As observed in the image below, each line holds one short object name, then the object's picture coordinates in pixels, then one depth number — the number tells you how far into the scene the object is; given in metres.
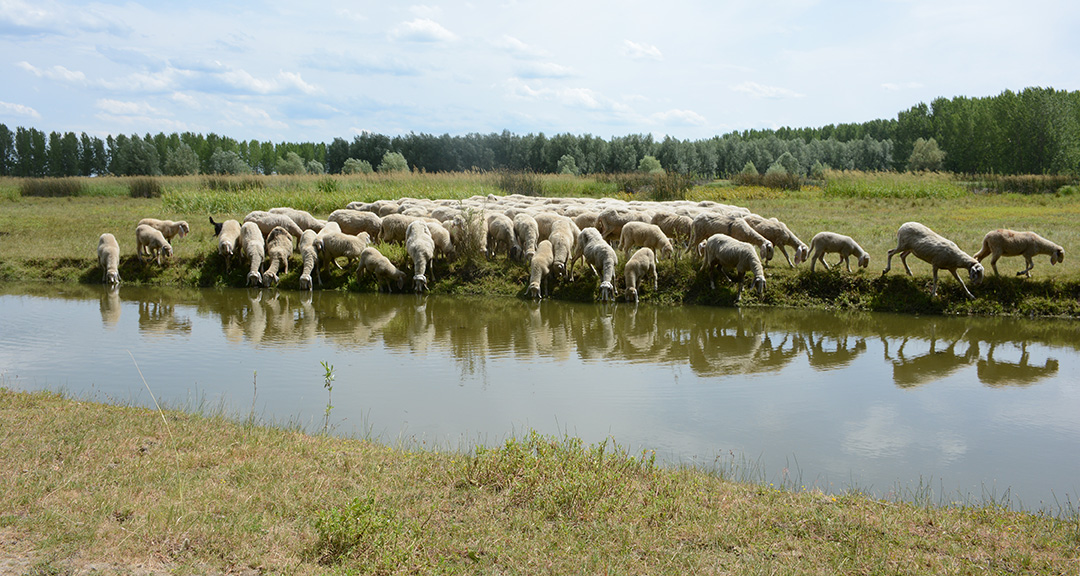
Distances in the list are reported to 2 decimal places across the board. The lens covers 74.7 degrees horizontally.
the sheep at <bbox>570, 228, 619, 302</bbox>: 16.14
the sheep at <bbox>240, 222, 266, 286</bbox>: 18.05
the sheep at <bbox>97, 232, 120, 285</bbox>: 18.61
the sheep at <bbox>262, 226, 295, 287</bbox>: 18.08
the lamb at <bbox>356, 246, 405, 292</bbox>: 17.44
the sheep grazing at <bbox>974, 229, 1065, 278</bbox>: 14.96
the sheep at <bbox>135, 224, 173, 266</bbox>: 19.19
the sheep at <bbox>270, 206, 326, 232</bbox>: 20.50
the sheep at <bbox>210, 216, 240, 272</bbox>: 18.69
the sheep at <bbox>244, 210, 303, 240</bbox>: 19.91
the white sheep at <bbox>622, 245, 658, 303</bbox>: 16.02
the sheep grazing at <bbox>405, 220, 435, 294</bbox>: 17.33
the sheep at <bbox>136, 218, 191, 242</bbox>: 20.73
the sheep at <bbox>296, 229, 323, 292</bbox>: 17.73
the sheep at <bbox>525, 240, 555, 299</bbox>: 16.53
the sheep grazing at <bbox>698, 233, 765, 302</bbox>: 15.45
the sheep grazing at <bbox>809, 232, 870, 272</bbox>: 15.66
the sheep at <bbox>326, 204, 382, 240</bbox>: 20.12
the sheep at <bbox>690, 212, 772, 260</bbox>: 16.75
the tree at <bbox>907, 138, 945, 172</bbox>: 73.19
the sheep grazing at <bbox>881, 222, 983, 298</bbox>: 14.70
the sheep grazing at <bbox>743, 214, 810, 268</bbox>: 17.27
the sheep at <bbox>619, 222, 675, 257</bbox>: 17.55
